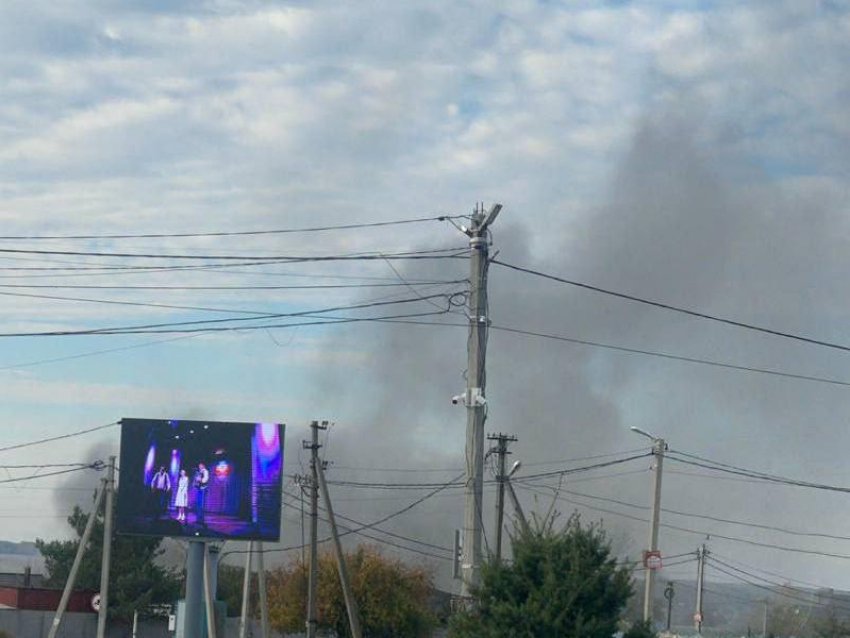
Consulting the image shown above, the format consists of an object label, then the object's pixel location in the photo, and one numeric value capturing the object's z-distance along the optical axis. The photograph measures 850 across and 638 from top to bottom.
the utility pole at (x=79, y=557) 55.07
